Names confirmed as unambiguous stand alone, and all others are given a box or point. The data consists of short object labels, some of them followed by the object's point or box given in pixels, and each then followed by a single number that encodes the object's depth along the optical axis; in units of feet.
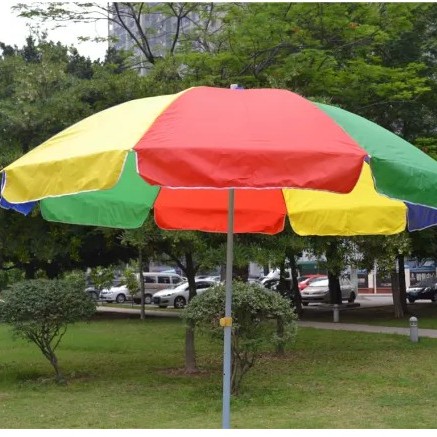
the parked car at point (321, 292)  118.73
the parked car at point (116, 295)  143.18
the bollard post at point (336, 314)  81.13
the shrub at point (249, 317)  30.17
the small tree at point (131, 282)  119.85
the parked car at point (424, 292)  125.80
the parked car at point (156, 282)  133.08
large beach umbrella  12.30
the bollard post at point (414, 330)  56.18
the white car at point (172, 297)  120.88
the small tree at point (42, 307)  33.53
